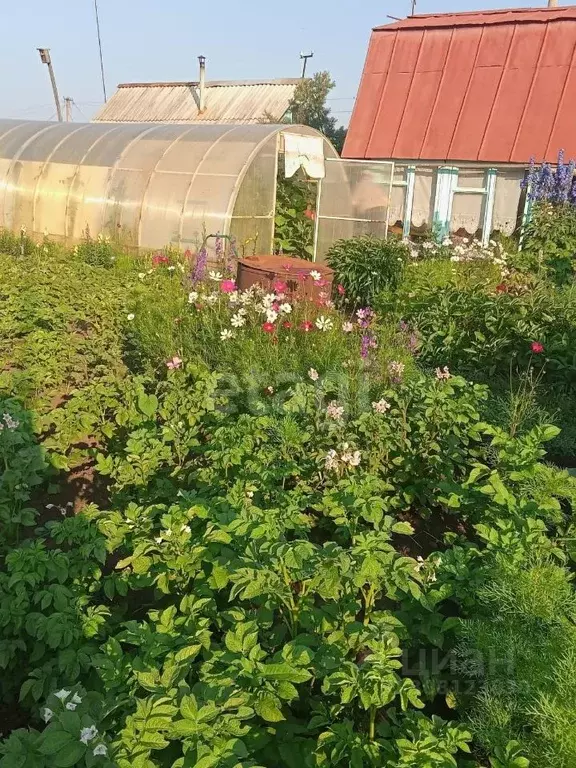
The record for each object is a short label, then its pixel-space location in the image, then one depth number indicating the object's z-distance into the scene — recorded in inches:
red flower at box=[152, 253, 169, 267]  298.0
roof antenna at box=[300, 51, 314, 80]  1216.4
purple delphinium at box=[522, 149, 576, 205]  380.2
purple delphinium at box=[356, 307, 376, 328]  185.5
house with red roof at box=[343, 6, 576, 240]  416.5
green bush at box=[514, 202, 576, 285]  360.8
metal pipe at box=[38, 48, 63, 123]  999.0
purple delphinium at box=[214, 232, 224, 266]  289.3
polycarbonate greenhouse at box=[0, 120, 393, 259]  378.0
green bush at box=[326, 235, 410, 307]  303.9
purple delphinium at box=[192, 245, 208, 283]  241.9
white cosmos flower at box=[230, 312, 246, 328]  192.2
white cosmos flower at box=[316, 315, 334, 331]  191.6
